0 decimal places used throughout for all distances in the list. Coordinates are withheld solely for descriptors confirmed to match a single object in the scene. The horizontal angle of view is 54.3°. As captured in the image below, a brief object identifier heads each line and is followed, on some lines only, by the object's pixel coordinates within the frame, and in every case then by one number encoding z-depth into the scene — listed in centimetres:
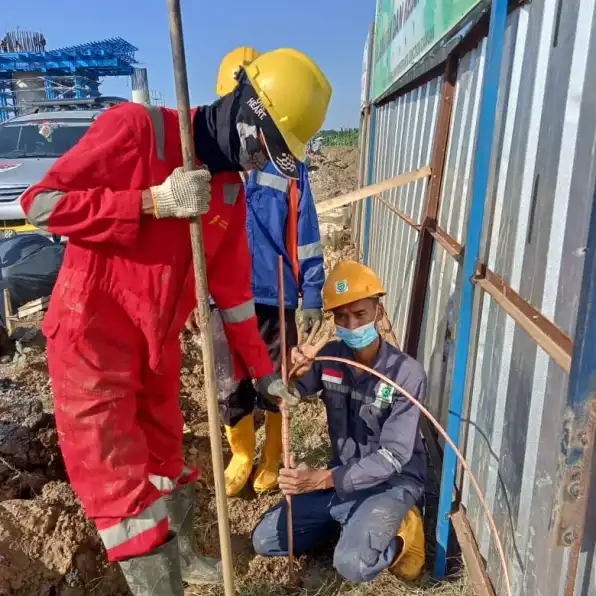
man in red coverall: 191
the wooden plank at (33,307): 592
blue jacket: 343
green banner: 266
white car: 738
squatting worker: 264
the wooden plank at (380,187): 356
